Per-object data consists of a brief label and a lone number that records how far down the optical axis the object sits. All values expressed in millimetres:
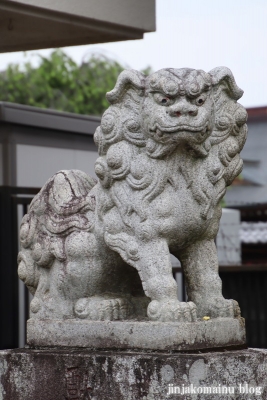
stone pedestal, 4352
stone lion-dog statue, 4547
